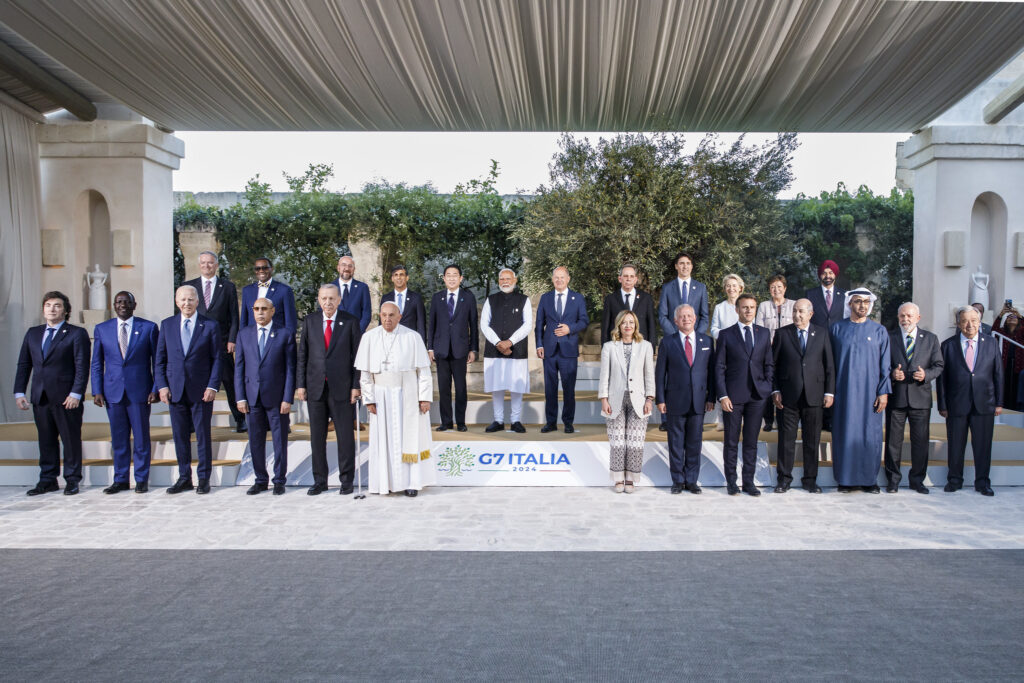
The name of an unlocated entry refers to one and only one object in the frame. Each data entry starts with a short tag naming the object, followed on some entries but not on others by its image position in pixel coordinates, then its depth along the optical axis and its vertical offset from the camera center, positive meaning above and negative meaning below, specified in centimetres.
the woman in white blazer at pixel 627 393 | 632 -55
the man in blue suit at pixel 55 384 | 641 -46
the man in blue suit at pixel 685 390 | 632 -53
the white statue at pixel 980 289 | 970 +43
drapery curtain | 892 +101
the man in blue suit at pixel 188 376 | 642 -40
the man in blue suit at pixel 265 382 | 639 -46
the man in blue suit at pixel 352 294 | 768 +32
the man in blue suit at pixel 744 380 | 632 -45
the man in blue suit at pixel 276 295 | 731 +30
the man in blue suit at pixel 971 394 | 644 -58
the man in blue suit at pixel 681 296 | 738 +28
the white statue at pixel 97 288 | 989 +50
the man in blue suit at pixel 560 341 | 739 -15
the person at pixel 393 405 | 631 -64
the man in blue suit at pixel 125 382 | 647 -46
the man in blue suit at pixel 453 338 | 748 -12
